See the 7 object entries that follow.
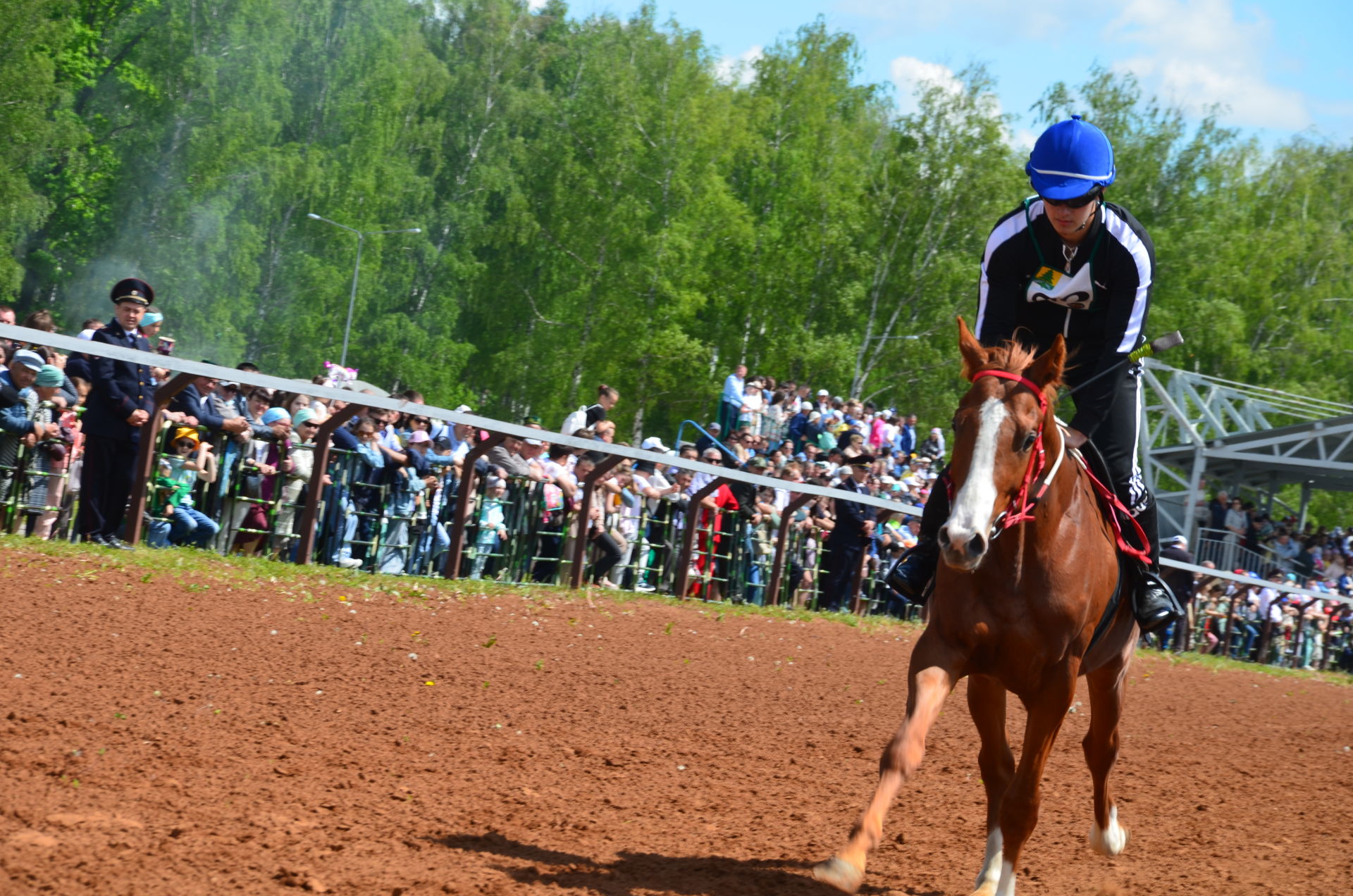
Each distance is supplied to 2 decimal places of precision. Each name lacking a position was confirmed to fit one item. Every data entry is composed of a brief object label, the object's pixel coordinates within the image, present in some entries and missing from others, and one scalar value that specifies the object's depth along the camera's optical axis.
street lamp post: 83.04
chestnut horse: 9.05
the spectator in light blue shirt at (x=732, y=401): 46.44
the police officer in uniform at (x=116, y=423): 19.16
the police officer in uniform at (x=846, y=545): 33.50
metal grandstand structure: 66.37
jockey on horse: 11.21
